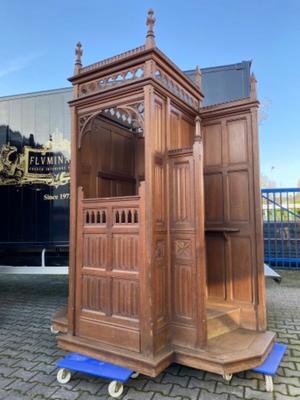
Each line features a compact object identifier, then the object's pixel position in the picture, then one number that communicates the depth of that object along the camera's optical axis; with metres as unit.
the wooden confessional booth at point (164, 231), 2.66
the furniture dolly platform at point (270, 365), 2.41
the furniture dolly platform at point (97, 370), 2.36
